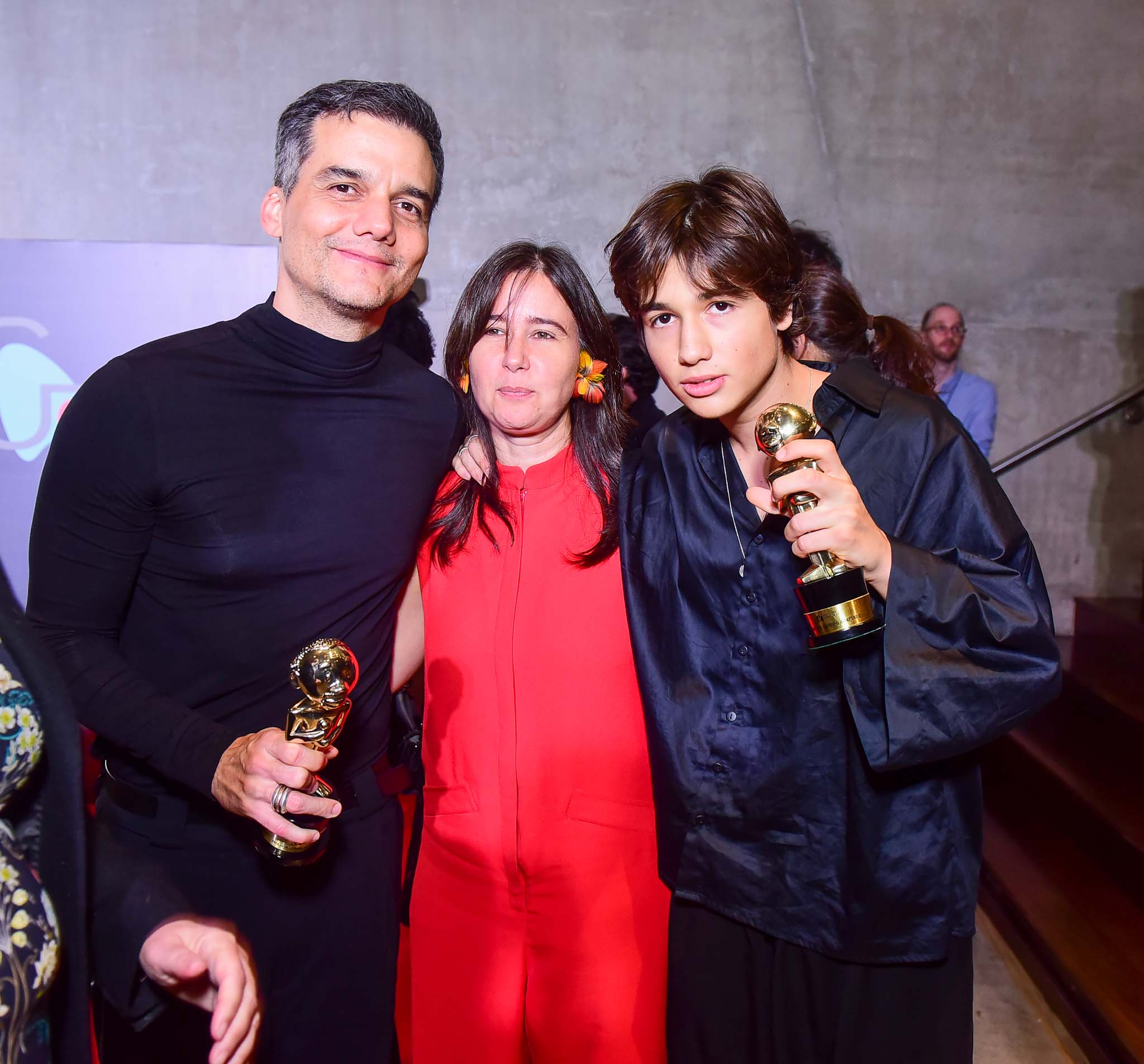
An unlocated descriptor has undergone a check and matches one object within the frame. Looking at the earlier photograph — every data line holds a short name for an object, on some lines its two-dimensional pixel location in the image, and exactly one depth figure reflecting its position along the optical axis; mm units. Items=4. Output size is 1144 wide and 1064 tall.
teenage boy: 1522
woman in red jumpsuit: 1934
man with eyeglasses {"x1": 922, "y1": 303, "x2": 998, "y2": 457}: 5152
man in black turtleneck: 1665
